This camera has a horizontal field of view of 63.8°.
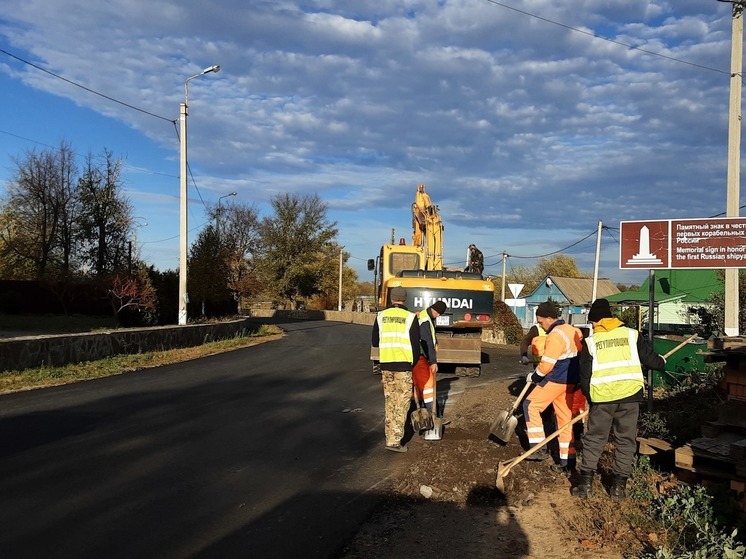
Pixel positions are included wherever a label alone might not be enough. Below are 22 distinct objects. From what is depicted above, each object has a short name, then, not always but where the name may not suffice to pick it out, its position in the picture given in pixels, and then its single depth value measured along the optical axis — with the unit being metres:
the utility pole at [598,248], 29.66
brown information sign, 7.41
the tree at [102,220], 31.28
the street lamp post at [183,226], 19.59
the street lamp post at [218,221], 31.28
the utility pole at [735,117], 11.31
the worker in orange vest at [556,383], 6.32
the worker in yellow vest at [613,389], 5.36
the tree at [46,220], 31.72
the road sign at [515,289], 25.09
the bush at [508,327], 25.75
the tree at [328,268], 65.38
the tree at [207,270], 27.75
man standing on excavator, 16.34
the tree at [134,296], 23.17
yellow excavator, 13.39
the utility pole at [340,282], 60.84
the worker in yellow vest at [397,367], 7.06
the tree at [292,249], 64.38
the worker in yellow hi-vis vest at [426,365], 7.57
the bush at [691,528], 3.67
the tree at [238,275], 30.28
